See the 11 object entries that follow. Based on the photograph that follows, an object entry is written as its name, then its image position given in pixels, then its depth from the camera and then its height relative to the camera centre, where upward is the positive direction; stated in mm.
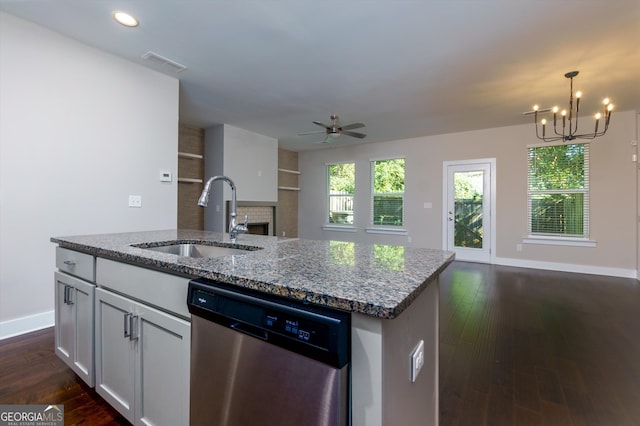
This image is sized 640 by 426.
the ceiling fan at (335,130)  4473 +1291
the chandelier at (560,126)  4223 +1506
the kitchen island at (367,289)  695 -195
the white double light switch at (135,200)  3154 +141
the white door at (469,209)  5625 +126
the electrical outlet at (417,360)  895 -450
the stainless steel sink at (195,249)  1752 -218
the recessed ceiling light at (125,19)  2320 +1569
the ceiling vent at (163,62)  2959 +1583
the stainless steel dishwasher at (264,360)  689 -392
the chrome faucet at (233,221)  1715 -44
